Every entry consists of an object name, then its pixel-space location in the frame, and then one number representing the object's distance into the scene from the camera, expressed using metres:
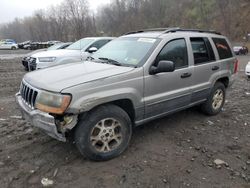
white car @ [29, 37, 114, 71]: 6.81
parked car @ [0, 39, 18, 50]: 34.04
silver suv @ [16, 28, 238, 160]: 2.32
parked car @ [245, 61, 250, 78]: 7.70
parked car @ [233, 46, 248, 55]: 22.32
